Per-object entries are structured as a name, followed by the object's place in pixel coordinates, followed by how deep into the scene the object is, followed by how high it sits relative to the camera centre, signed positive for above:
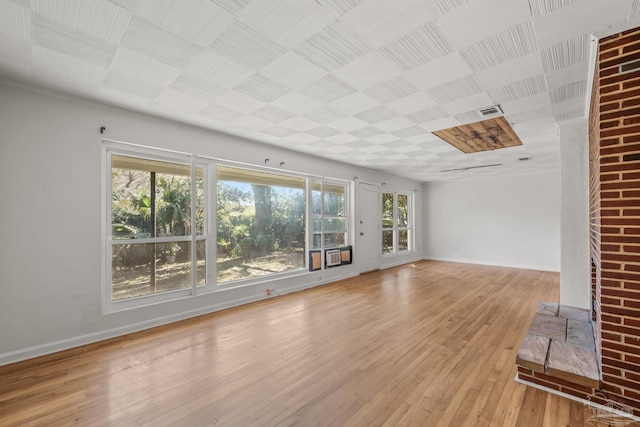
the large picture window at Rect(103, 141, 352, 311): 3.21 -0.14
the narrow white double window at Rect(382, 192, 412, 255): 7.55 -0.23
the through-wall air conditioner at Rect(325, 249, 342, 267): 5.65 -0.92
